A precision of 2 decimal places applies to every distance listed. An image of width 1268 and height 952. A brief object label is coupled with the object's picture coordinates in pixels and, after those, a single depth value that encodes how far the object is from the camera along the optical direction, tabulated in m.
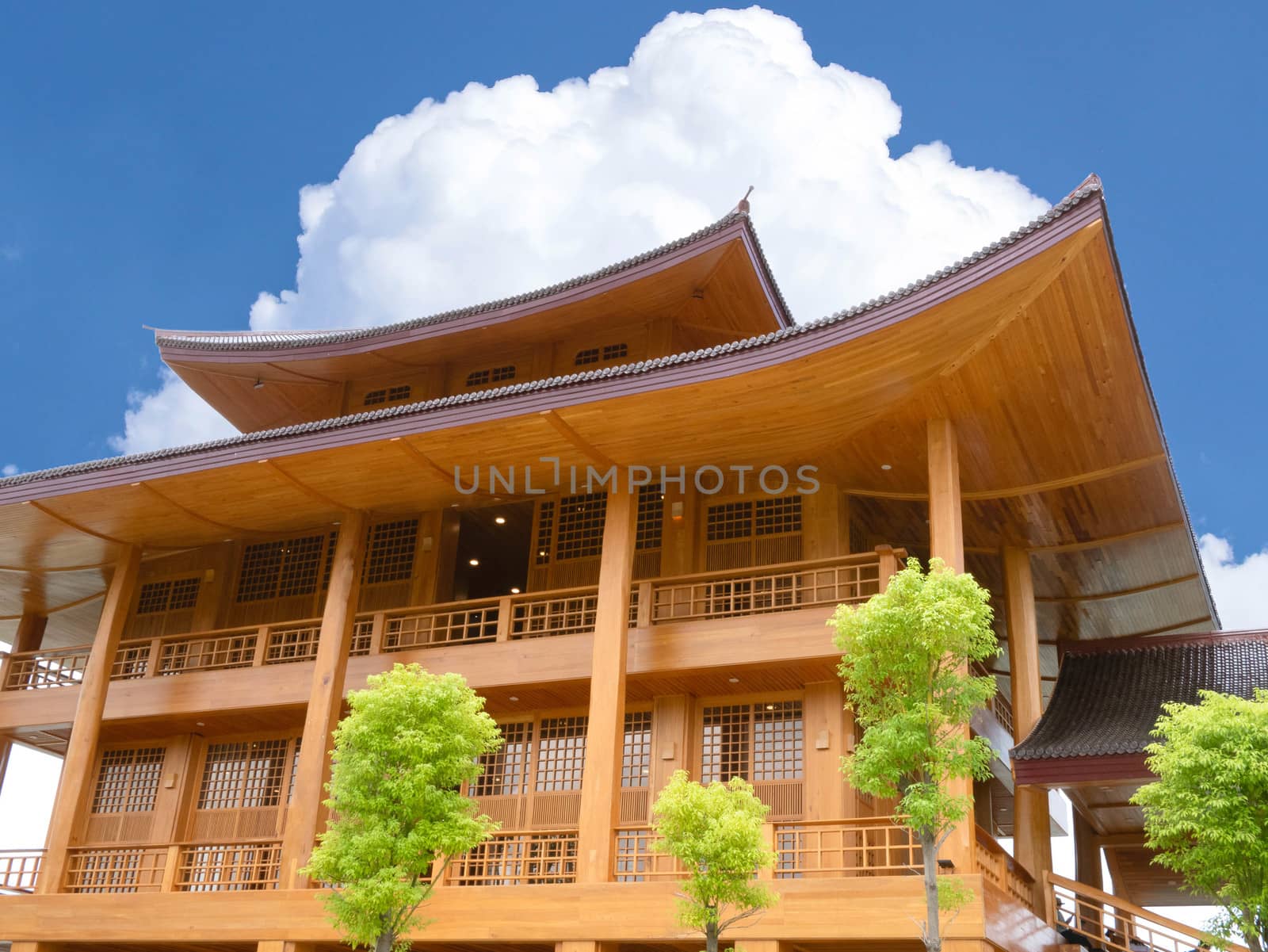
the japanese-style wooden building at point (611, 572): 13.30
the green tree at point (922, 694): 9.98
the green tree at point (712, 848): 10.52
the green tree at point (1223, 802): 10.45
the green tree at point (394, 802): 11.16
